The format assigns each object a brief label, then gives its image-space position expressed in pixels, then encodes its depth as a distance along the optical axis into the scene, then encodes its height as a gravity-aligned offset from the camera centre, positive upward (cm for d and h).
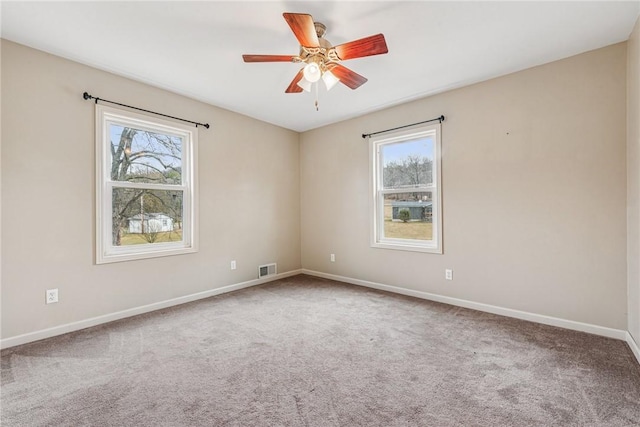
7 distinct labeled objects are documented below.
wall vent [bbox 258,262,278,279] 437 -85
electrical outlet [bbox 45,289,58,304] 253 -70
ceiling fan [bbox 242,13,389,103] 183 +116
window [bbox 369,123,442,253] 353 +32
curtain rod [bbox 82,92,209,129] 272 +116
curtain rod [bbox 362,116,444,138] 337 +114
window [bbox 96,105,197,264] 288 +33
